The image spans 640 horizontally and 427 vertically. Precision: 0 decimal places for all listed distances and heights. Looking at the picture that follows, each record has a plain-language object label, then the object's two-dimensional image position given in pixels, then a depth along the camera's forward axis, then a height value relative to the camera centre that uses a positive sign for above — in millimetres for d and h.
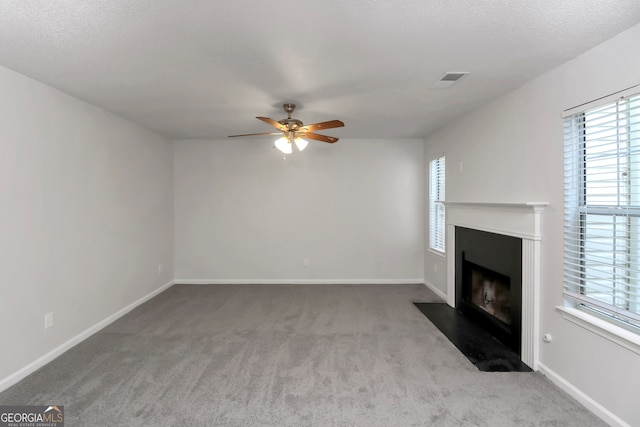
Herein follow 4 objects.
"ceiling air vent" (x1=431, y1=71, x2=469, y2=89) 2596 +1070
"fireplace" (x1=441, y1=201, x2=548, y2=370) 2635 -366
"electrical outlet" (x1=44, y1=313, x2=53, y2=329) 2805 -965
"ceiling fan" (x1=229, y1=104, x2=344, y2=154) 3145 +767
